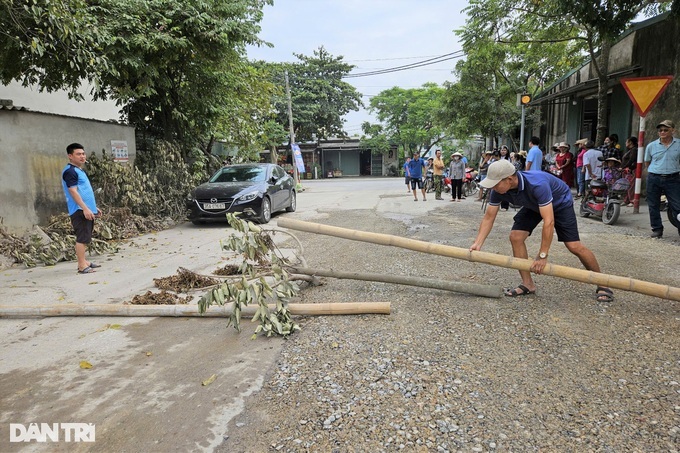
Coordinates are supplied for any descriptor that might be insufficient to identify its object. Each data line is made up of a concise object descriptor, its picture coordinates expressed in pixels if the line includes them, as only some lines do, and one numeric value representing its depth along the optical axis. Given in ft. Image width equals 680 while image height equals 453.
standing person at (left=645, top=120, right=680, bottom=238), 20.92
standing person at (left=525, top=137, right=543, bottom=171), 33.24
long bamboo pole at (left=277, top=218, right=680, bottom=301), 11.70
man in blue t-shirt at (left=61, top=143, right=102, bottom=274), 18.43
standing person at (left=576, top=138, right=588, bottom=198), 36.01
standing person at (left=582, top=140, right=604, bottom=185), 32.71
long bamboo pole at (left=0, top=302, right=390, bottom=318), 12.58
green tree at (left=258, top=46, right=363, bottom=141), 119.03
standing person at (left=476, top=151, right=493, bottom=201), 42.42
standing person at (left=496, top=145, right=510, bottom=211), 38.65
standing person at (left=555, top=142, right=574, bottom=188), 38.17
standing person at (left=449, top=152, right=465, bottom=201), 43.09
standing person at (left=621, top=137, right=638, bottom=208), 31.89
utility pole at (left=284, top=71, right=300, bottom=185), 78.10
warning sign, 23.38
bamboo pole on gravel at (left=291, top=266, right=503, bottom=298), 13.82
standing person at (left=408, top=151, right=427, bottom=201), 46.21
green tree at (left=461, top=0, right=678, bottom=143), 26.91
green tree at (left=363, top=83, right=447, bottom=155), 122.83
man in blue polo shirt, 12.08
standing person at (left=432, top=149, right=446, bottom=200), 45.16
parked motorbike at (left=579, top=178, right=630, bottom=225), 26.95
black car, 31.14
